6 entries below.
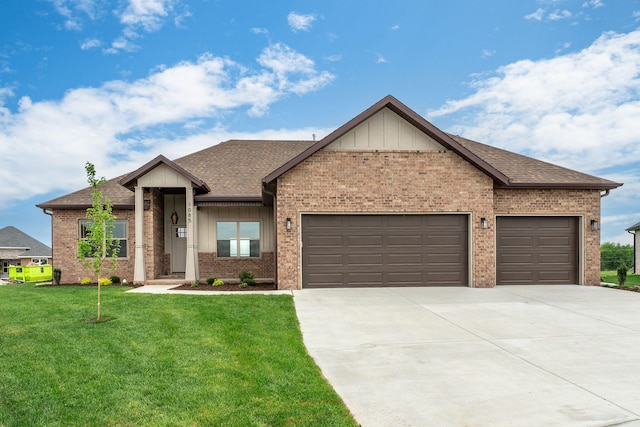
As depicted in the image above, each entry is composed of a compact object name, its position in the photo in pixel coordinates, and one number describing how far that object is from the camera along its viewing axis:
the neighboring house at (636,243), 31.93
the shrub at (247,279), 14.97
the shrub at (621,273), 14.96
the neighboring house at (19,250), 39.00
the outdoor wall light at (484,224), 14.01
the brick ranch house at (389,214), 13.62
